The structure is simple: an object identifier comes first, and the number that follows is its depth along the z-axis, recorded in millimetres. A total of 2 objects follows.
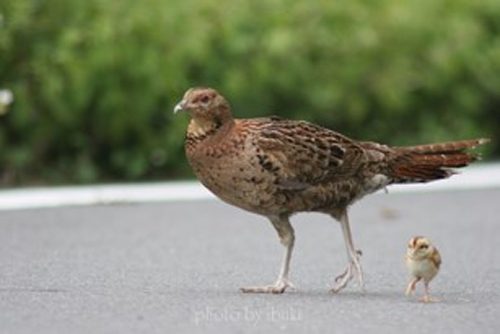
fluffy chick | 16484
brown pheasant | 16594
